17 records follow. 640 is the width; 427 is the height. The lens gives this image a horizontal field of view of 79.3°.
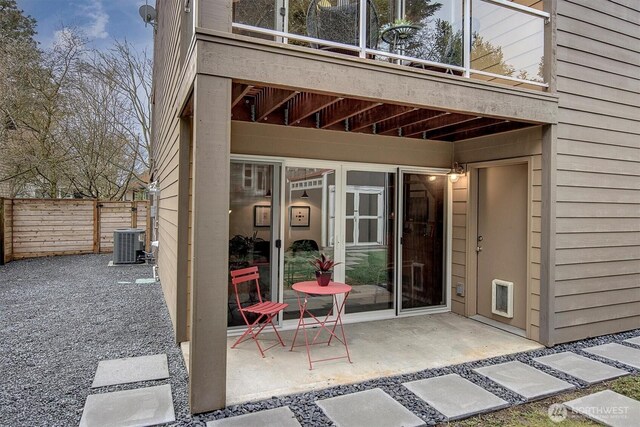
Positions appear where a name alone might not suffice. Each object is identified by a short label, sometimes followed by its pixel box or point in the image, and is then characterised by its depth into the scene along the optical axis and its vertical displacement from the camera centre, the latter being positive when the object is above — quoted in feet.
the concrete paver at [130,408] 8.46 -4.63
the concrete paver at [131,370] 10.62 -4.67
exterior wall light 17.46 +1.95
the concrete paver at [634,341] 14.03 -4.56
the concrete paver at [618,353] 12.23 -4.55
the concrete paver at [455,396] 9.12 -4.59
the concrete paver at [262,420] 8.46 -4.63
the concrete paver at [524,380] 10.12 -4.58
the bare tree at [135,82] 48.16 +16.31
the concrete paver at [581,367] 11.07 -4.56
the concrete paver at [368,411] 8.55 -4.61
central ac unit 32.09 -2.96
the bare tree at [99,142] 44.16 +8.13
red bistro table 12.39 -2.53
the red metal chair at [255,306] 12.45 -3.09
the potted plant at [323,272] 13.23 -2.02
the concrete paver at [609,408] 8.80 -4.61
